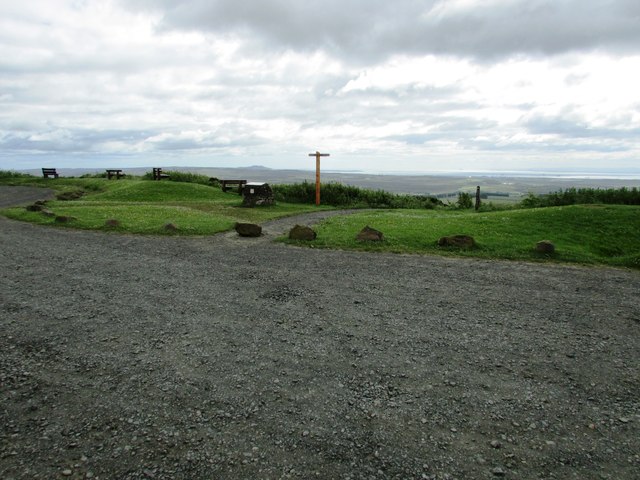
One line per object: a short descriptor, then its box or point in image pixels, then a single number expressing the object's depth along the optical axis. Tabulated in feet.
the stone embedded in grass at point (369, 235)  50.31
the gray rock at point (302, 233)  50.98
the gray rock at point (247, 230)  53.57
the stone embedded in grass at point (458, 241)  47.22
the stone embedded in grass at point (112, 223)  57.49
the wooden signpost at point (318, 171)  88.48
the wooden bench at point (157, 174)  133.90
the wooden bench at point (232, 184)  117.39
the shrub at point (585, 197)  82.69
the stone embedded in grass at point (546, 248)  44.73
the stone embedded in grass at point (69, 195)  97.86
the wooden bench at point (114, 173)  148.84
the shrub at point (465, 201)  107.24
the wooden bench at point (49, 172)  145.83
